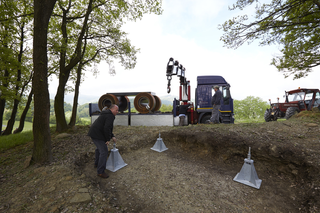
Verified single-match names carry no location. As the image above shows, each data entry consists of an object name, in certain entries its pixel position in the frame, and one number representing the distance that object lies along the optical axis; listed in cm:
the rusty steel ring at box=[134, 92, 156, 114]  961
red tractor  969
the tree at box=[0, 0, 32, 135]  857
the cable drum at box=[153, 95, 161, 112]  1057
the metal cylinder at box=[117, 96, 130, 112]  1097
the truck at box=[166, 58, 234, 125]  832
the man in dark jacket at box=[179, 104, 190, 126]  927
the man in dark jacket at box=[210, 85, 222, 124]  744
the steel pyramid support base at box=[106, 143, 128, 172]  418
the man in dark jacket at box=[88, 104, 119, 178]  363
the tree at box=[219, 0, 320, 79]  608
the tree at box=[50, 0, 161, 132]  798
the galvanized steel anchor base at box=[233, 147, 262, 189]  350
